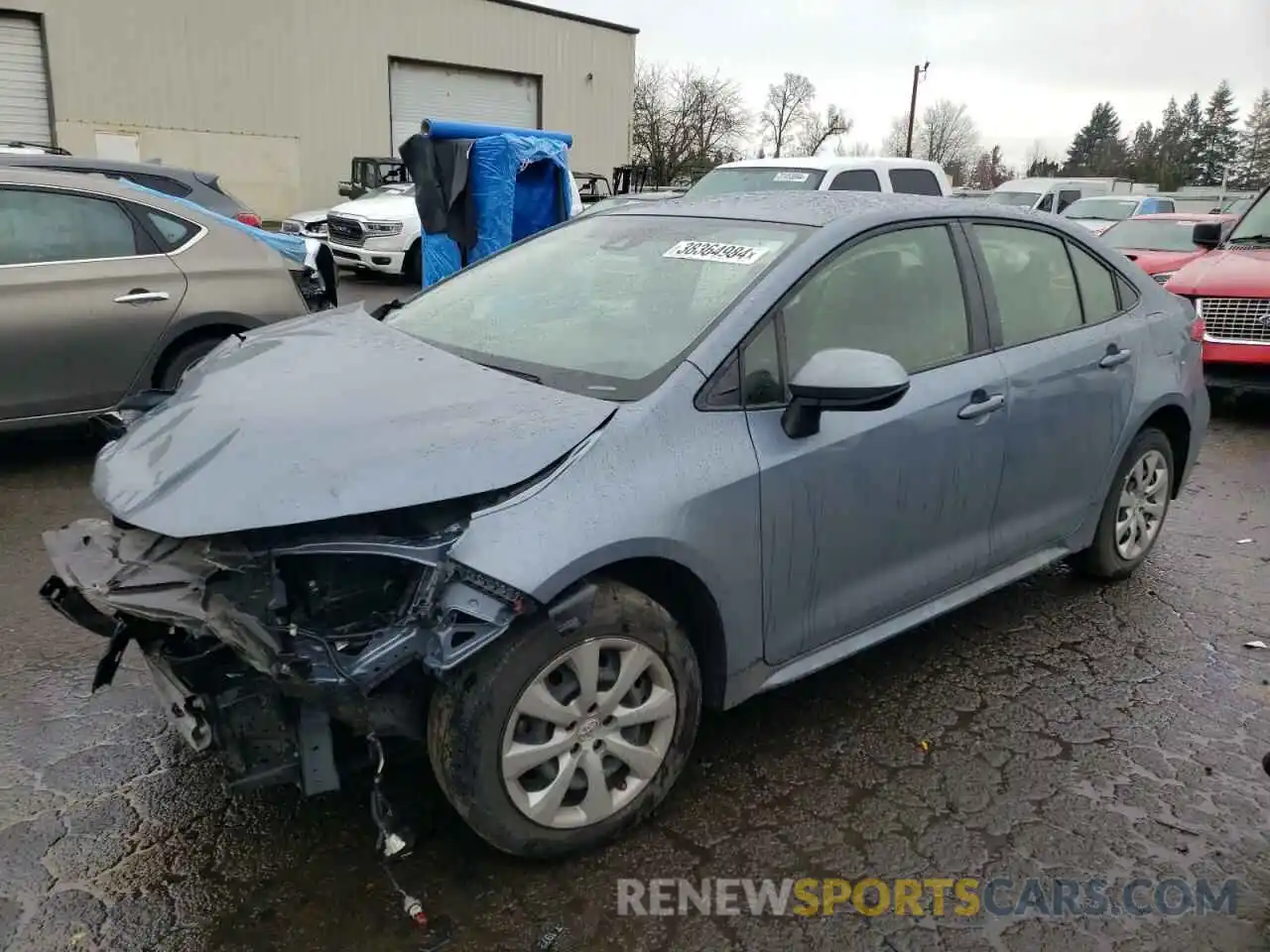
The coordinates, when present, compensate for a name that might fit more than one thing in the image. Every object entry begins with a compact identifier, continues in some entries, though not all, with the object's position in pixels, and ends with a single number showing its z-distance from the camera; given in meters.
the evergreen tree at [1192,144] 64.88
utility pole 48.06
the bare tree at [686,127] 46.00
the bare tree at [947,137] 78.69
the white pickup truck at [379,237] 14.59
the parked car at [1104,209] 16.70
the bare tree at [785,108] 68.56
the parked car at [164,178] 8.23
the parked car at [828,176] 9.93
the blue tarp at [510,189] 7.25
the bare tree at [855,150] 66.35
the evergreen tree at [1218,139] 65.50
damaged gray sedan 2.31
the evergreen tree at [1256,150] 58.78
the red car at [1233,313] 7.54
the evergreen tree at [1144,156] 65.56
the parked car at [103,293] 5.32
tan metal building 20.81
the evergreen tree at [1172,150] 62.38
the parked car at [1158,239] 10.30
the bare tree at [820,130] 67.62
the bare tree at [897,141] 73.31
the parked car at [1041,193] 19.45
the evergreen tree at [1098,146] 76.25
